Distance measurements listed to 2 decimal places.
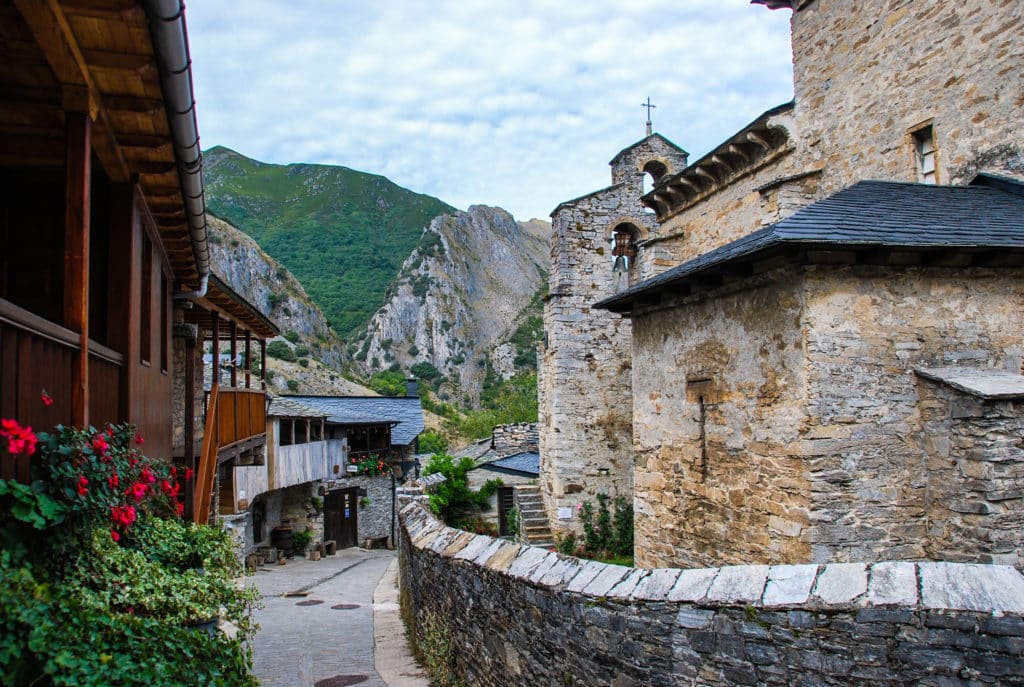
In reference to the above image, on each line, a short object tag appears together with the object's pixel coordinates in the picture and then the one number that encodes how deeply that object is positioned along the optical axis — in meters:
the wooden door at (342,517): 24.97
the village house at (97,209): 3.07
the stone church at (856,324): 5.95
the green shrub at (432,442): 47.63
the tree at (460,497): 17.97
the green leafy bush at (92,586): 2.34
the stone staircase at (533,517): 15.14
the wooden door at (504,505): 18.44
